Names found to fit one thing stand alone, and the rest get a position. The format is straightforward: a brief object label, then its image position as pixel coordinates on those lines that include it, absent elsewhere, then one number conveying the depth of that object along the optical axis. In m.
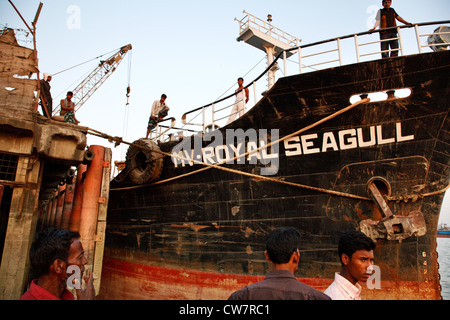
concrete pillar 5.05
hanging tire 8.09
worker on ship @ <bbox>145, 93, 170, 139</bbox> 9.84
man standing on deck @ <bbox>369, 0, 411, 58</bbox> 5.93
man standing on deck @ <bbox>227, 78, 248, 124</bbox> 8.46
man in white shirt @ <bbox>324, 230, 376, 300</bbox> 2.40
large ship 5.25
